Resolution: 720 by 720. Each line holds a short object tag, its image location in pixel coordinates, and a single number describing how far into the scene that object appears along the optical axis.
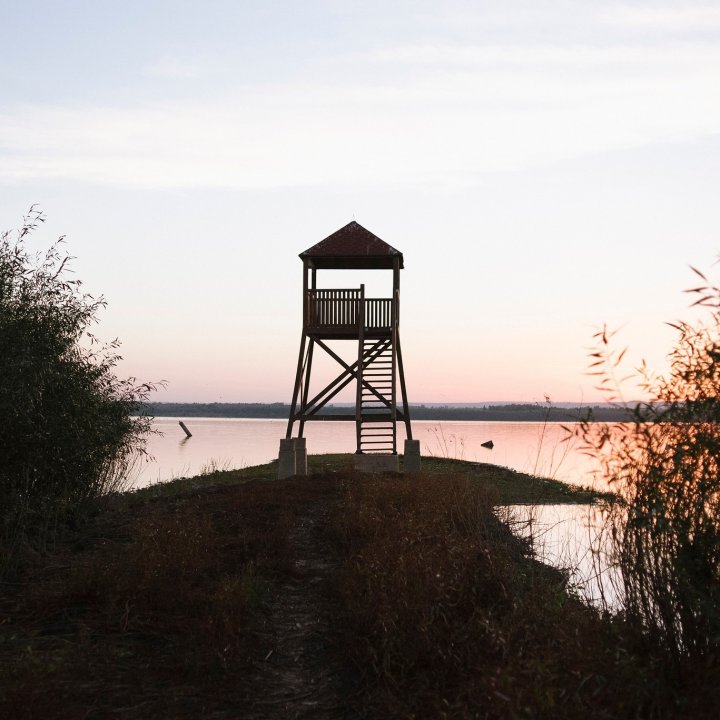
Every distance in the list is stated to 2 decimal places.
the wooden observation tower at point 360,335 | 24.38
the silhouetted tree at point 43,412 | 12.13
